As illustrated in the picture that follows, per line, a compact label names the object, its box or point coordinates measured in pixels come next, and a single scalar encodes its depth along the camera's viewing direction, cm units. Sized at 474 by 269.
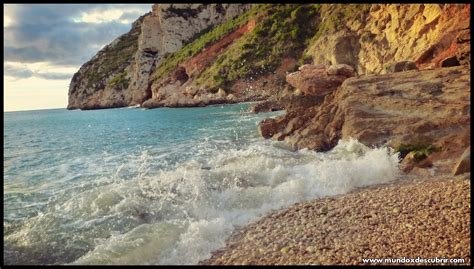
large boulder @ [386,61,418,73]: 2339
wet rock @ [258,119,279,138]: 2403
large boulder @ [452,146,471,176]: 1227
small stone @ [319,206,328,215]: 1044
